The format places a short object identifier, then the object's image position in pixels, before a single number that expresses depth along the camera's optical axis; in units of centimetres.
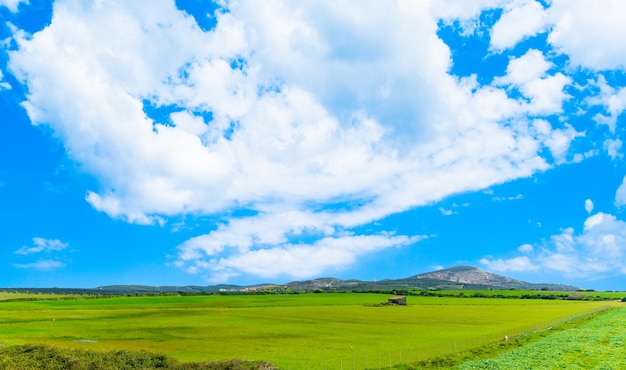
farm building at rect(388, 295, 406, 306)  16131
